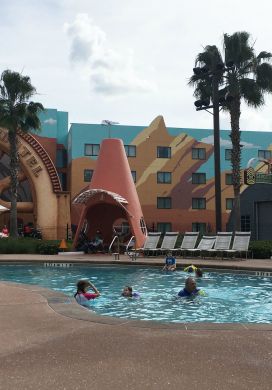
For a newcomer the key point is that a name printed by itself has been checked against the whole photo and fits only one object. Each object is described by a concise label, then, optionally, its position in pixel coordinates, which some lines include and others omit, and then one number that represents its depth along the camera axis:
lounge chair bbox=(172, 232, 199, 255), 21.05
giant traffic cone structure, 23.70
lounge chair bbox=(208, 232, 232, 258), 20.05
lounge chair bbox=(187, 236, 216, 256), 20.41
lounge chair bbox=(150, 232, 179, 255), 21.55
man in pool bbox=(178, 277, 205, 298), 10.92
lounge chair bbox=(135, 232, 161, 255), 21.69
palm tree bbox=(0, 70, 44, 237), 29.41
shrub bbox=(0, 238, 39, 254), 24.22
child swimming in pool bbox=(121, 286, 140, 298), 11.38
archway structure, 36.31
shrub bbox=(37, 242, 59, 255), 24.13
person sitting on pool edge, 16.64
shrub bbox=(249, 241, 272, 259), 19.92
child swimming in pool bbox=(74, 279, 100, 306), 9.99
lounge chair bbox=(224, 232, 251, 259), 19.50
